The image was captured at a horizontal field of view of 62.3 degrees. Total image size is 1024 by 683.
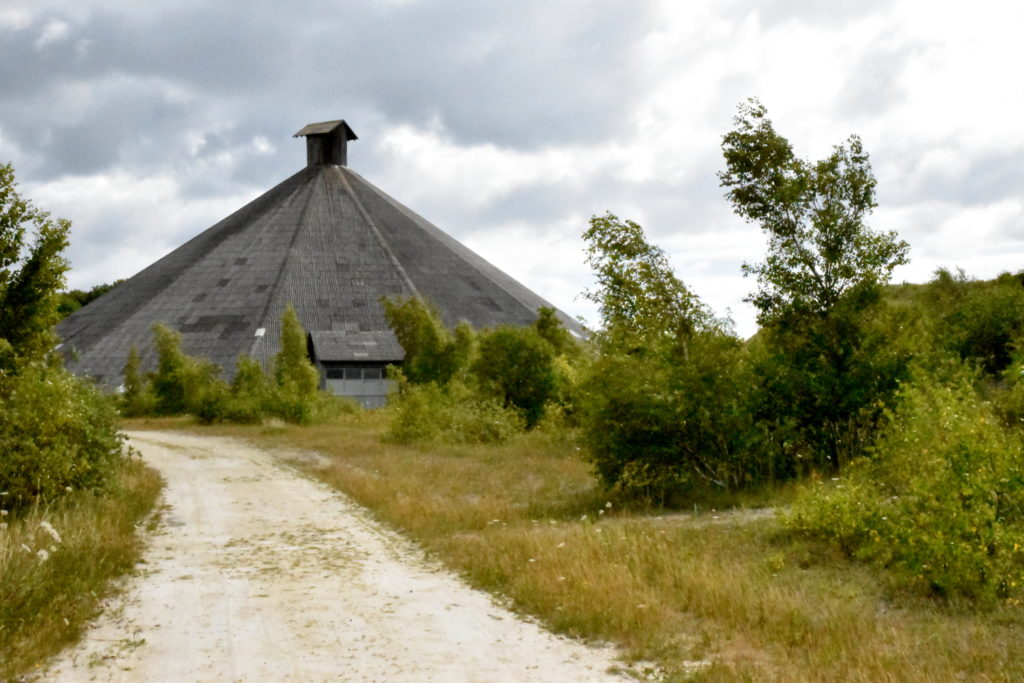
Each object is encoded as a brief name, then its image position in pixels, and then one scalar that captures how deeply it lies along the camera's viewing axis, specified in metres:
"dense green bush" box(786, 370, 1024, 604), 8.45
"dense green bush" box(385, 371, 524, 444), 29.08
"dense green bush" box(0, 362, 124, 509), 13.84
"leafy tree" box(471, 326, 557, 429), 33.09
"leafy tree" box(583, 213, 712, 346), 16.84
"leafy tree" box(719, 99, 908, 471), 16.42
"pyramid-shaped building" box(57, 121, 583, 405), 77.44
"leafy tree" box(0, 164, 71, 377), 13.30
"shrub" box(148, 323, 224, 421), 52.59
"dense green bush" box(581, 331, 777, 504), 15.08
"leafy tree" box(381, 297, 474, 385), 46.88
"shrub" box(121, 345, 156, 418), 57.22
